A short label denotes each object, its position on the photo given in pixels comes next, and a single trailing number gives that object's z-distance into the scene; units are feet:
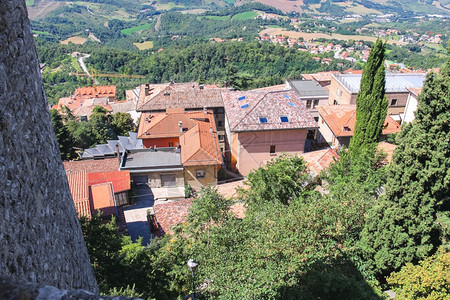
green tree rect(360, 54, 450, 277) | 35.65
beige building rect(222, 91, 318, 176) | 89.92
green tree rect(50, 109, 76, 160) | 117.08
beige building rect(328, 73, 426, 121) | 115.24
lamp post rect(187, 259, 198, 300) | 33.95
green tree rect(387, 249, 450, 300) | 29.30
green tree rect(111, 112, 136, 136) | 149.11
